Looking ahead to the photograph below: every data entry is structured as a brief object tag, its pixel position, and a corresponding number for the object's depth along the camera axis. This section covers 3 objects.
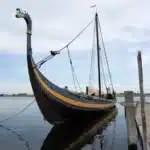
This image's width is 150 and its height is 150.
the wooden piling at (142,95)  5.22
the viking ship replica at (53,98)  10.47
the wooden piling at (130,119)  6.49
